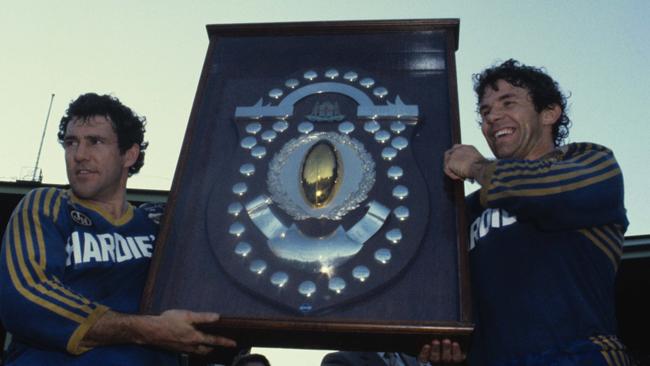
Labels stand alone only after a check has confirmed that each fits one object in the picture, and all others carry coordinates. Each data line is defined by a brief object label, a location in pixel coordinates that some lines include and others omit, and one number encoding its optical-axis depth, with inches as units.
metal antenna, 413.2
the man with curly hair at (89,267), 64.7
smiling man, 60.0
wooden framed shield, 62.3
